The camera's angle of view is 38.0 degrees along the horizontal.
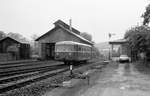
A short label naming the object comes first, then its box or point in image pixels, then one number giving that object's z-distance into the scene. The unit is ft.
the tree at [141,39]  93.68
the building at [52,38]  164.55
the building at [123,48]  145.17
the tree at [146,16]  81.20
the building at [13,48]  152.41
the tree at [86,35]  389.60
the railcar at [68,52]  88.33
